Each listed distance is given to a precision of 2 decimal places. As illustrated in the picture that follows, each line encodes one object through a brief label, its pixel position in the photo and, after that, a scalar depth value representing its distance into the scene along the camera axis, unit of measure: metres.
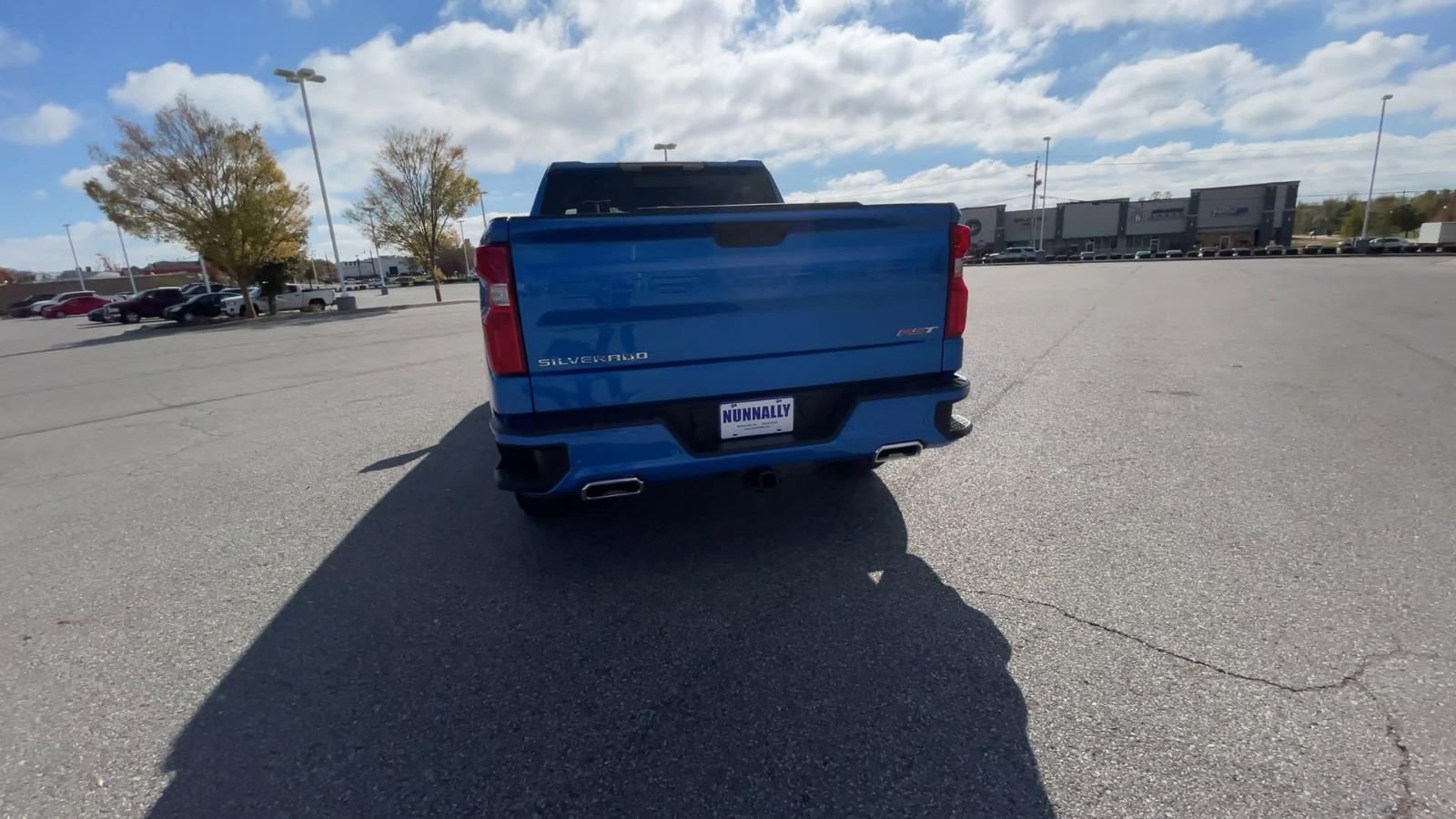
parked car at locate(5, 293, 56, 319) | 48.81
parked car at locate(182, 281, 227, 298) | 36.33
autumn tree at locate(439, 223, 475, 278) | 91.14
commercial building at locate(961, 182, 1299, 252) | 73.25
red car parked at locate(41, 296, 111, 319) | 44.03
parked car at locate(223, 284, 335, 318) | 33.91
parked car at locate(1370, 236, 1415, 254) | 54.47
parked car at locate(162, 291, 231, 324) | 28.03
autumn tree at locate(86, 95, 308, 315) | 24.66
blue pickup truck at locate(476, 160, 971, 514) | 2.82
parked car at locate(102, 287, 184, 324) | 31.00
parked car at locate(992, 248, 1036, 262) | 69.06
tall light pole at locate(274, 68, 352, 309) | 30.41
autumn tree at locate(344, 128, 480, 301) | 34.09
